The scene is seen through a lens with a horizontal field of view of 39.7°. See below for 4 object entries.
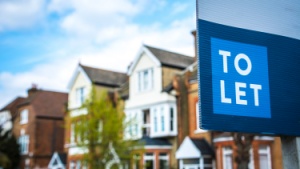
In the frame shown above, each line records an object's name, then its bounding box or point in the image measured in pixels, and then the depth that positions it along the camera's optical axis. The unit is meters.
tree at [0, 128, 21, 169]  42.41
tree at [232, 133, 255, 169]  20.09
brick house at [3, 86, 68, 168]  42.25
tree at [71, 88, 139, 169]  24.75
